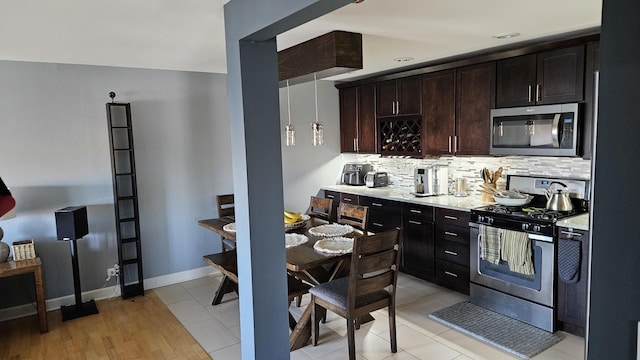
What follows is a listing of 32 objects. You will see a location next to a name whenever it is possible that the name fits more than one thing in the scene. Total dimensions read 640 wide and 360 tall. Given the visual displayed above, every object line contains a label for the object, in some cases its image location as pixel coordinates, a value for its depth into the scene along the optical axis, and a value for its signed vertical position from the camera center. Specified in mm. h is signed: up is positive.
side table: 3490 -1031
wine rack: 4844 +61
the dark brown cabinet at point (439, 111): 4321 +302
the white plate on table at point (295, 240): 3205 -760
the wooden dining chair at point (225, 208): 4613 -697
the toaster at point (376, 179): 5418 -488
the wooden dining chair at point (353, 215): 3764 -684
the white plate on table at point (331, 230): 3472 -746
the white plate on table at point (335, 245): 2946 -760
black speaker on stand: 3744 -764
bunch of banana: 3816 -682
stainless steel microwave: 3379 +54
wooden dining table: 2809 -811
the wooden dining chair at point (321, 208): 4318 -683
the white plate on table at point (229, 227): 3623 -719
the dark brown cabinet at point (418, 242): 4301 -1079
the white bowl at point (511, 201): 3666 -562
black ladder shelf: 4191 -517
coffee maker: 4641 -452
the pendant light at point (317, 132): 3379 +91
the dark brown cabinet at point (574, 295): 3072 -1216
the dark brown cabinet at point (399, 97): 4695 +519
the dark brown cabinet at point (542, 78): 3326 +496
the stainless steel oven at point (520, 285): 3273 -1247
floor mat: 3084 -1537
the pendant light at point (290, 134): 3418 +83
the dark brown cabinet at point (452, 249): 3953 -1071
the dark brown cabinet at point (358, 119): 5363 +304
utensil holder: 4195 -588
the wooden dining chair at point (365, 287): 2760 -1039
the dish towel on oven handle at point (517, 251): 3348 -929
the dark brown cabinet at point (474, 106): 3953 +314
